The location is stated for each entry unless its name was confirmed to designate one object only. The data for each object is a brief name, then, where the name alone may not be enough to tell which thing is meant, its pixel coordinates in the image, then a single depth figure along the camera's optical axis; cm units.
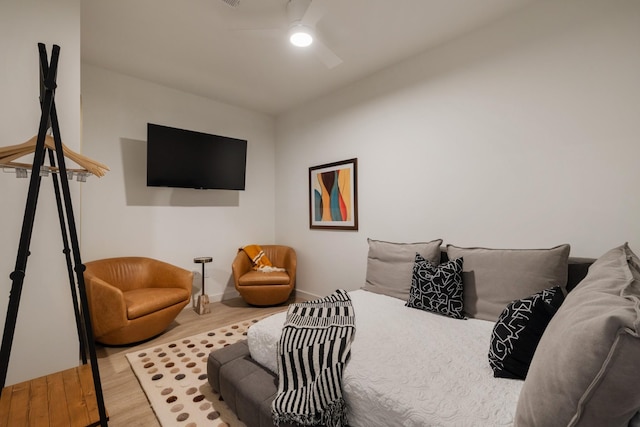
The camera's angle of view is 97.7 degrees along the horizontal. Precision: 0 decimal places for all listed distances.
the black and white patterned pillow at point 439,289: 198
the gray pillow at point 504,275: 174
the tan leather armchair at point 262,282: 352
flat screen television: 321
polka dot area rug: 167
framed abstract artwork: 336
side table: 341
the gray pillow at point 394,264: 236
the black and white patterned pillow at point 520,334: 119
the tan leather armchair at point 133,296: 238
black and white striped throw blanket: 121
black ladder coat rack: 99
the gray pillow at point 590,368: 61
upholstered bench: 142
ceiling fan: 204
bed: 72
